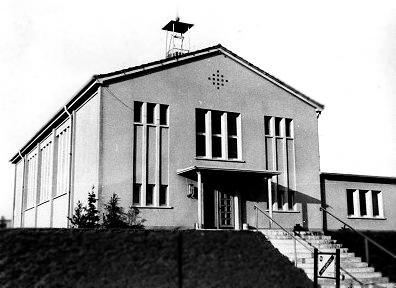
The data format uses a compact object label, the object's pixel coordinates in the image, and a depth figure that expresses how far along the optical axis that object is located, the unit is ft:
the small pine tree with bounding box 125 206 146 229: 72.43
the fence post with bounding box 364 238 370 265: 67.23
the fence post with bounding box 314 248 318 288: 36.76
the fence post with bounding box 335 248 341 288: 36.13
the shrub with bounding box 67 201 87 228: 67.00
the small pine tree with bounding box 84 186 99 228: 67.26
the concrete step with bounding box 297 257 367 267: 62.54
